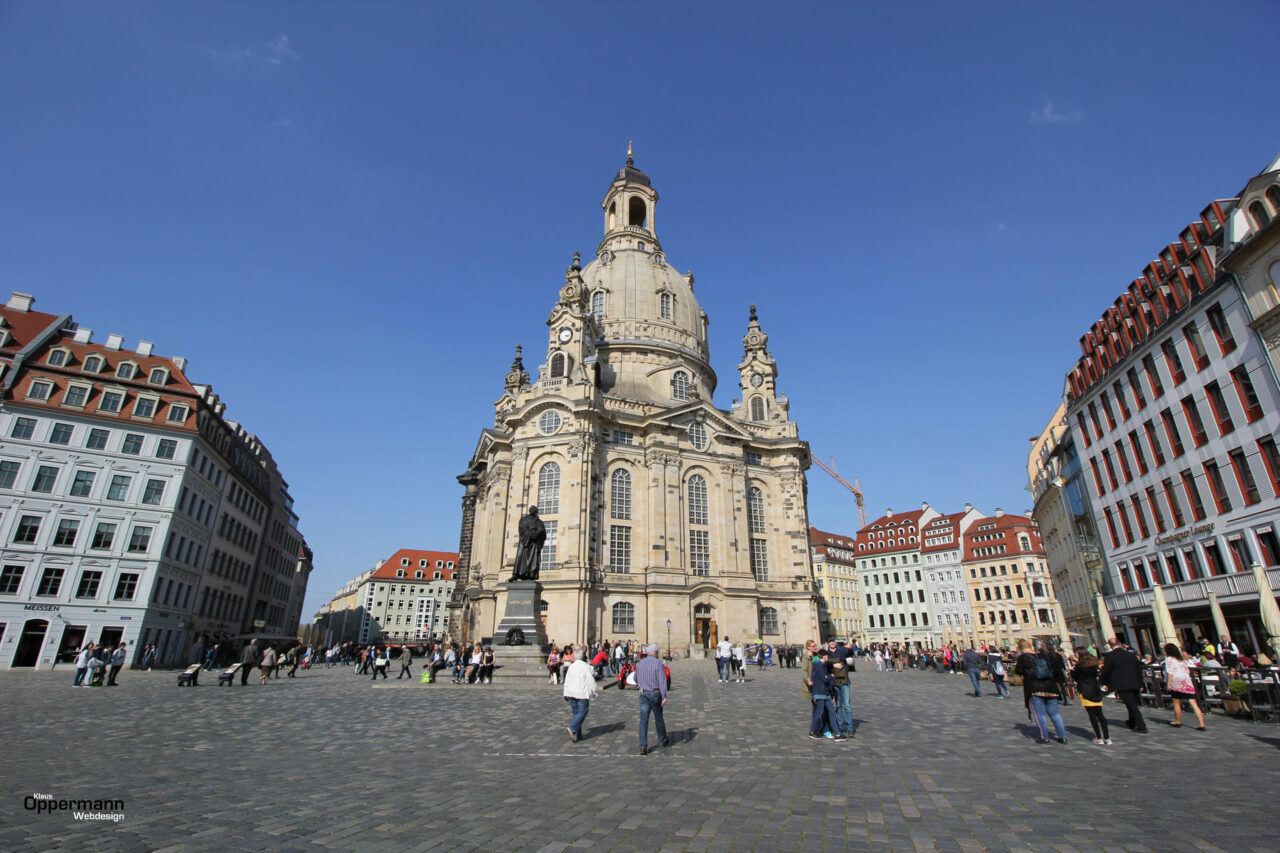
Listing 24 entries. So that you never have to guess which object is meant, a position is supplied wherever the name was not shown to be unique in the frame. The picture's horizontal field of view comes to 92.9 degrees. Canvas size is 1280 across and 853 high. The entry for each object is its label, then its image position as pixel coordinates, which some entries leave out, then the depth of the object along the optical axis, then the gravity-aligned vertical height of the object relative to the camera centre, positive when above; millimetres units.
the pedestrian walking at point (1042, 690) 10438 -836
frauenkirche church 41812 +10670
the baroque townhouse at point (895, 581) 75188 +7450
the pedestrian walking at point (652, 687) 9883 -661
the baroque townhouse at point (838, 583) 78688 +7329
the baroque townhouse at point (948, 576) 69938 +7342
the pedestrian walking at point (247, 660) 21812 -377
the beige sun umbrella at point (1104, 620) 22247 +667
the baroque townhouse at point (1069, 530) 31438 +6267
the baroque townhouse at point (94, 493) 31125 +8208
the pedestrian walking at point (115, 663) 21844 -427
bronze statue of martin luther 25000 +3759
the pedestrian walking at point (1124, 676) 11289 -652
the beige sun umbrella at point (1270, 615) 14802 +526
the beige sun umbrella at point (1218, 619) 16469 +494
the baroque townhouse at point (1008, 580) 62438 +6116
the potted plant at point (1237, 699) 13234 -1282
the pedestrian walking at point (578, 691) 10492 -757
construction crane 149125 +33593
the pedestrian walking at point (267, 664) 22781 -536
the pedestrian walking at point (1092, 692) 10328 -854
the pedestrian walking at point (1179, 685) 11992 -886
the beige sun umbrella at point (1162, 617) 16828 +585
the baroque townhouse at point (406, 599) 93025 +7096
